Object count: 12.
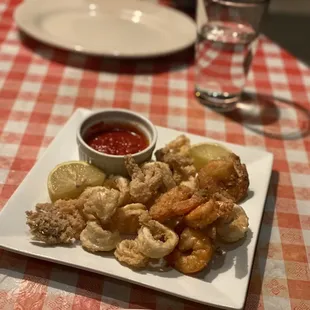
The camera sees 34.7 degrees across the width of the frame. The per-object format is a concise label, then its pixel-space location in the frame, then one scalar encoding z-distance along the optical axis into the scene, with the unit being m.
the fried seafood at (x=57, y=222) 1.01
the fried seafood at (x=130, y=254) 0.98
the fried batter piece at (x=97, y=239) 1.00
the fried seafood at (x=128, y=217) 1.05
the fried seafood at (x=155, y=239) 0.97
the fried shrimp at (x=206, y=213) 0.99
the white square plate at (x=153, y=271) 0.95
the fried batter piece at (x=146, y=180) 1.08
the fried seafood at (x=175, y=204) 1.02
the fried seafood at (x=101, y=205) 1.01
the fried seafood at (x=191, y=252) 0.98
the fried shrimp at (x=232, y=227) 1.04
